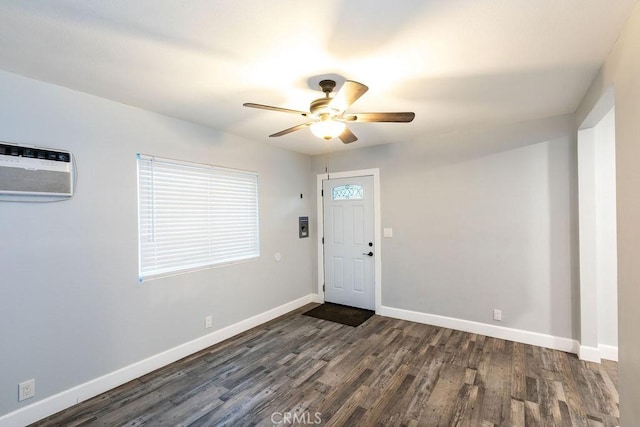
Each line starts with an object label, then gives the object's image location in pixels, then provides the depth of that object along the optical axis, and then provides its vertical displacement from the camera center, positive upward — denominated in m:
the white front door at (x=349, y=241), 4.34 -0.44
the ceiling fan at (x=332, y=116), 2.09 +0.73
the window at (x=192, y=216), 2.78 +0.00
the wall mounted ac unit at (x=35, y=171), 1.98 +0.35
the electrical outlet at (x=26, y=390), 2.04 -1.20
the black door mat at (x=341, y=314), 3.99 -1.45
